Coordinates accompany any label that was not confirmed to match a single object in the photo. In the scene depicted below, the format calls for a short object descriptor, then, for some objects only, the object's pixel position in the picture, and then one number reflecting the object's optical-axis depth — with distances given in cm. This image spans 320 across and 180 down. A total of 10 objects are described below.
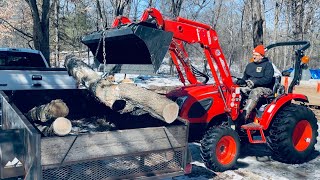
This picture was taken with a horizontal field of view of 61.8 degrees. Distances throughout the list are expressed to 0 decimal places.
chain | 434
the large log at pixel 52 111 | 375
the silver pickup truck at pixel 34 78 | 505
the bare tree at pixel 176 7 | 1904
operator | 464
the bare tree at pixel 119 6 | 1351
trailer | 249
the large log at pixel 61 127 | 284
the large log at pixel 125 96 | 327
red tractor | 401
